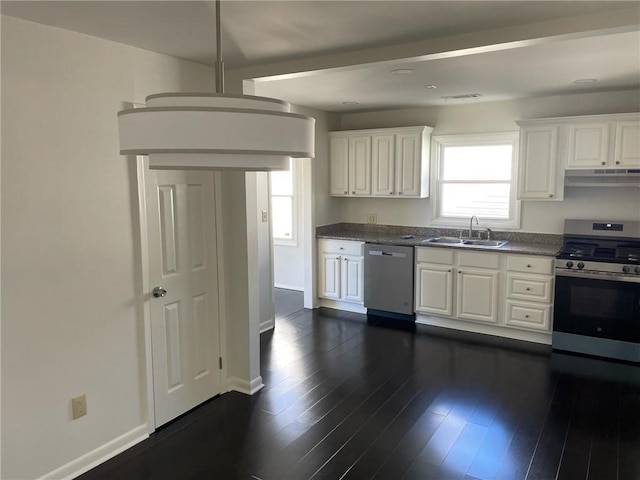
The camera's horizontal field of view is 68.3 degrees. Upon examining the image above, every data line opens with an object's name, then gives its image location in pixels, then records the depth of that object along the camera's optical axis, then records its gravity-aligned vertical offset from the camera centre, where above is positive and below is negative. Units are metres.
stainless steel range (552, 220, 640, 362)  4.00 -0.93
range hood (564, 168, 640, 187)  4.31 +0.15
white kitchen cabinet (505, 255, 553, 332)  4.43 -0.94
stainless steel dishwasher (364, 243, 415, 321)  5.14 -0.96
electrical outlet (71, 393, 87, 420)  2.59 -1.17
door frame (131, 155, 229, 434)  2.86 -0.55
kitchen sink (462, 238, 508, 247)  5.06 -0.53
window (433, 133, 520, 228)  5.13 +0.16
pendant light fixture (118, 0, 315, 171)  1.16 +0.16
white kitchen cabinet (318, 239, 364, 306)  5.48 -0.91
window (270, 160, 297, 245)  6.53 -0.20
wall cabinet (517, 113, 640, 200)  4.21 +0.42
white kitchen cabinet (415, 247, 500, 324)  4.71 -0.92
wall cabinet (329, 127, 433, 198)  5.37 +0.37
